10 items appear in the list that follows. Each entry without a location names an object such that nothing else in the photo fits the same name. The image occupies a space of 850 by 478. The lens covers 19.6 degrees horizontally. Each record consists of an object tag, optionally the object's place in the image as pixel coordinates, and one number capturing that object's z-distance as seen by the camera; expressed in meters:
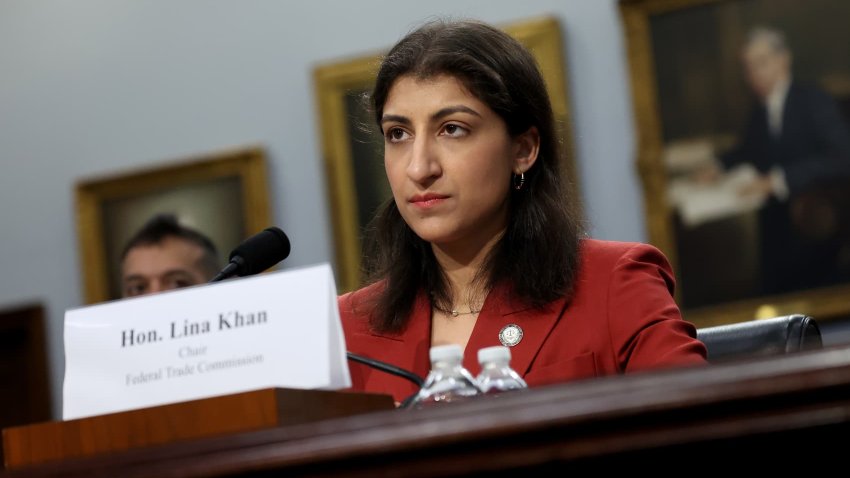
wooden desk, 2.69
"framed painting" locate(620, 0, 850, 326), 11.48
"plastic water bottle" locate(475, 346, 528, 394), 3.95
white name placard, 3.79
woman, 5.78
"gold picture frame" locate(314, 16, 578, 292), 13.05
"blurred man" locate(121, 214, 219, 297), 9.97
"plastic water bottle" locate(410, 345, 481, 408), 3.98
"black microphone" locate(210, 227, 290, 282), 4.97
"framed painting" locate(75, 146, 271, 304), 13.51
